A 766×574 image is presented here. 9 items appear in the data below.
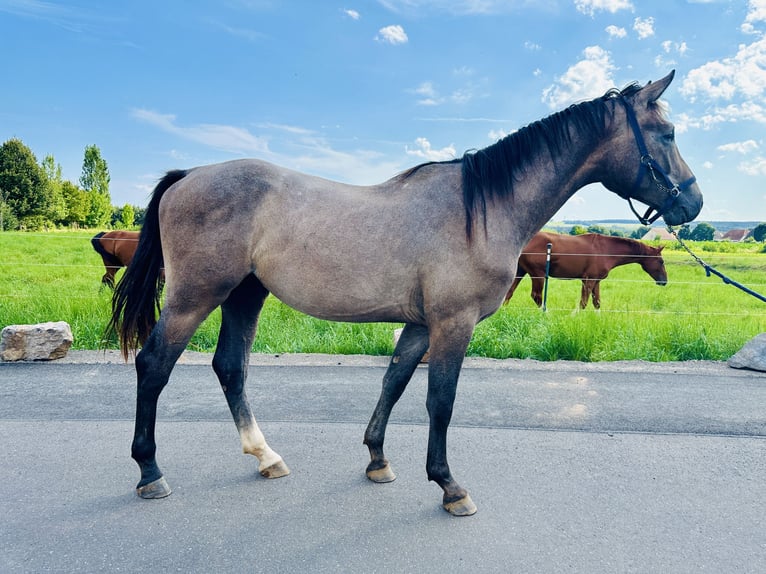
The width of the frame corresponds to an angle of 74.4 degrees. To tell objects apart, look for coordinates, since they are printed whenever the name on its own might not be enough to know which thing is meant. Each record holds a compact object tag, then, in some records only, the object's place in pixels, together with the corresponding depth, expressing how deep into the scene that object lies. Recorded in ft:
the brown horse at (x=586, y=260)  32.81
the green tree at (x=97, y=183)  169.58
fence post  26.86
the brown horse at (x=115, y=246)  34.28
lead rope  10.00
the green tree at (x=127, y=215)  182.27
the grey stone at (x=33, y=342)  16.14
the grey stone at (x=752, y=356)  16.74
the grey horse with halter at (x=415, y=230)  7.97
